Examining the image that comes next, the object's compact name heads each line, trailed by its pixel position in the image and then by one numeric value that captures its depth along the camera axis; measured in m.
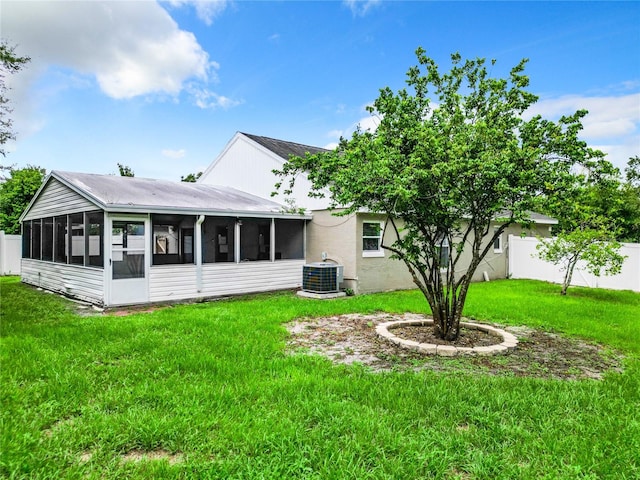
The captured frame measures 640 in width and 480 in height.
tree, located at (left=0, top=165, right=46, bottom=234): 19.11
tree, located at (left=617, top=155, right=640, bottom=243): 20.94
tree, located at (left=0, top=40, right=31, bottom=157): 8.65
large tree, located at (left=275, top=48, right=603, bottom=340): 5.07
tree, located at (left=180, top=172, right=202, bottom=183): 30.73
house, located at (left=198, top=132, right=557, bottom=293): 11.46
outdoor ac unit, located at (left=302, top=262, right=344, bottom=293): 10.73
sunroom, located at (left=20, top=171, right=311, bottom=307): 8.98
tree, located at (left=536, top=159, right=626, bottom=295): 10.49
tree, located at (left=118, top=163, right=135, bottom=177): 27.55
